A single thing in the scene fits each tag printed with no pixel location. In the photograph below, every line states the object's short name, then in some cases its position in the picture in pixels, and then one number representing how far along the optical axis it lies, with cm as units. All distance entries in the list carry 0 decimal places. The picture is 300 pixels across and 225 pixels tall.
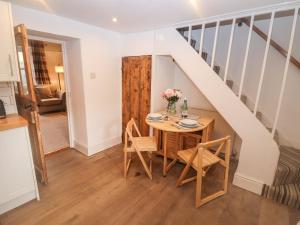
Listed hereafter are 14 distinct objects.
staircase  199
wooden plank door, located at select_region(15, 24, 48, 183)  174
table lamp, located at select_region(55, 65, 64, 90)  623
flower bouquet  247
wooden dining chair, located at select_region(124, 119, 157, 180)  222
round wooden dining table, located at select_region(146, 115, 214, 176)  214
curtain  582
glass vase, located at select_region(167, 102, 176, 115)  267
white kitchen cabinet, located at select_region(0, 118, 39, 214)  162
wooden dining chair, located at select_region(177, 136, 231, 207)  173
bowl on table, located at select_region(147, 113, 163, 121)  249
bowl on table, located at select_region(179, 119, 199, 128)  217
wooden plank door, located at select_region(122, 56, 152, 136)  293
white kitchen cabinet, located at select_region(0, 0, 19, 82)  158
